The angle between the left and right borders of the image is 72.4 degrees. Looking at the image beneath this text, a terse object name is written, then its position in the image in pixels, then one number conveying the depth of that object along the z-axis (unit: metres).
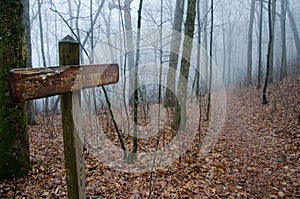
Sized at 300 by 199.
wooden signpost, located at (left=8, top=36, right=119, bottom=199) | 1.46
